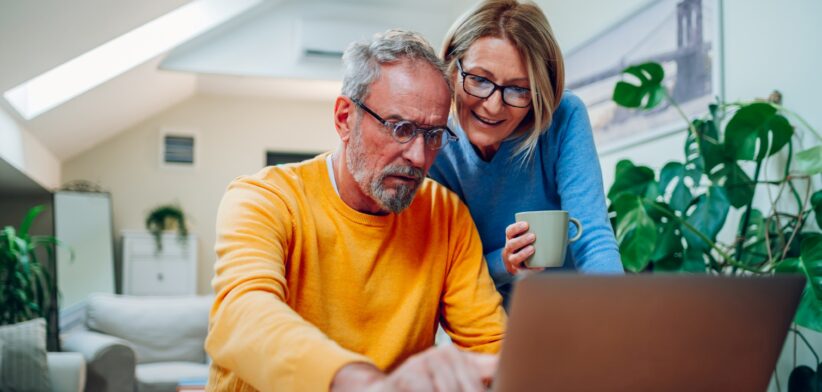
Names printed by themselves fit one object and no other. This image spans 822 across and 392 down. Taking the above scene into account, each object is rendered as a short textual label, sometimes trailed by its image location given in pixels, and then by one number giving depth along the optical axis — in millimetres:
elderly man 1109
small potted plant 7239
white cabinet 6910
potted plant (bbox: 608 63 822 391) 2277
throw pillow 3443
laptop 603
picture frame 3078
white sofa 4457
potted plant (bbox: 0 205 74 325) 3989
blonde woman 1314
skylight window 5316
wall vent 7711
